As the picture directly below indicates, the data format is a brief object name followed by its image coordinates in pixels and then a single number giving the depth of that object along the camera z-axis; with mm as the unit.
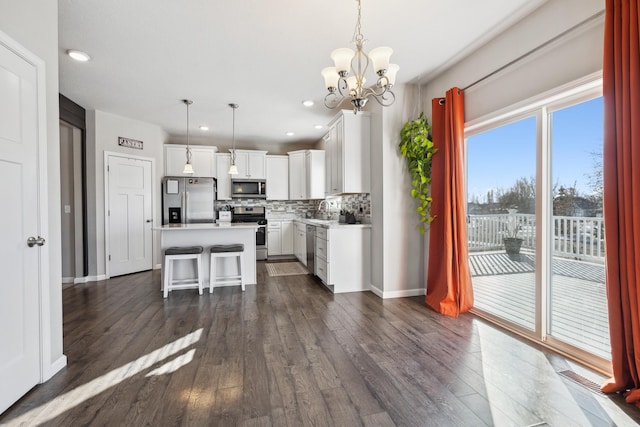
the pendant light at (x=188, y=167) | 4198
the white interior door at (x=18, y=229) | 1628
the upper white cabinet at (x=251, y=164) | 6341
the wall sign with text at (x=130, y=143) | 4820
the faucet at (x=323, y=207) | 6139
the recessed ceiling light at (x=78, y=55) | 2825
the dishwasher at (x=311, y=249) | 4609
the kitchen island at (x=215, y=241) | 4023
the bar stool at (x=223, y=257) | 3852
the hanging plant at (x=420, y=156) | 3379
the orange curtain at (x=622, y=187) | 1610
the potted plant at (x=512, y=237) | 2682
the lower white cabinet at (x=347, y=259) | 3883
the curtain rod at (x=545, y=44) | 1892
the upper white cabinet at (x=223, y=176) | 6236
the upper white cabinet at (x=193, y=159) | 5711
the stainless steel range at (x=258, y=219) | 6285
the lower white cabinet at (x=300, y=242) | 5593
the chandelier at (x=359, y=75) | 1920
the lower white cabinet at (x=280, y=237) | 6359
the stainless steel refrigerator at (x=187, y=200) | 5516
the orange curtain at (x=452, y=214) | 2992
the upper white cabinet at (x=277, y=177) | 6582
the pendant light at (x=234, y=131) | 4371
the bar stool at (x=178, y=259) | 3672
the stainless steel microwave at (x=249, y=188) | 6344
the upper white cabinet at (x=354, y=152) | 3924
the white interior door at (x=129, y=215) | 4695
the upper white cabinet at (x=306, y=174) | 6223
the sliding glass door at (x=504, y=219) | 2576
